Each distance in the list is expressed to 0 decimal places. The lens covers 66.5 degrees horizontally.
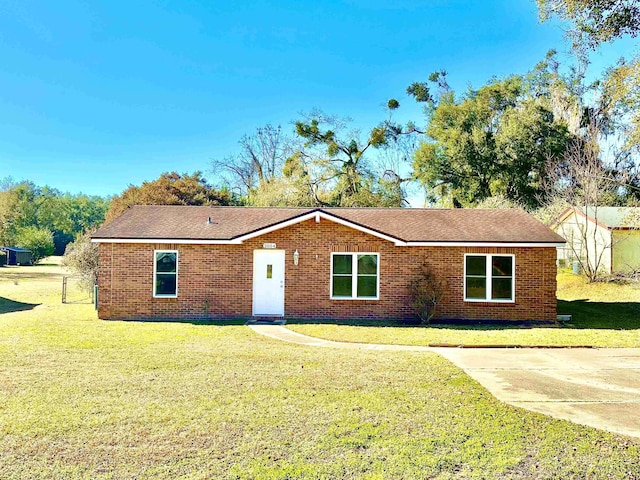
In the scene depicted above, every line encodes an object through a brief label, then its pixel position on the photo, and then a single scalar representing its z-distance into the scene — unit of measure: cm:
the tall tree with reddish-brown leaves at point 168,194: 3919
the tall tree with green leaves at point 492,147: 3262
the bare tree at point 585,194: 2539
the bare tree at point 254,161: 4709
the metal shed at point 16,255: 5388
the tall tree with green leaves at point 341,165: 3759
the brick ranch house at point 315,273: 1553
